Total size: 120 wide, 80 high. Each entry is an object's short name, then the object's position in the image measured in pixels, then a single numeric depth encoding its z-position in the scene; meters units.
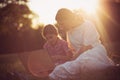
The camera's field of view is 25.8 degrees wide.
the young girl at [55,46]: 5.77
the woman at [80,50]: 4.86
